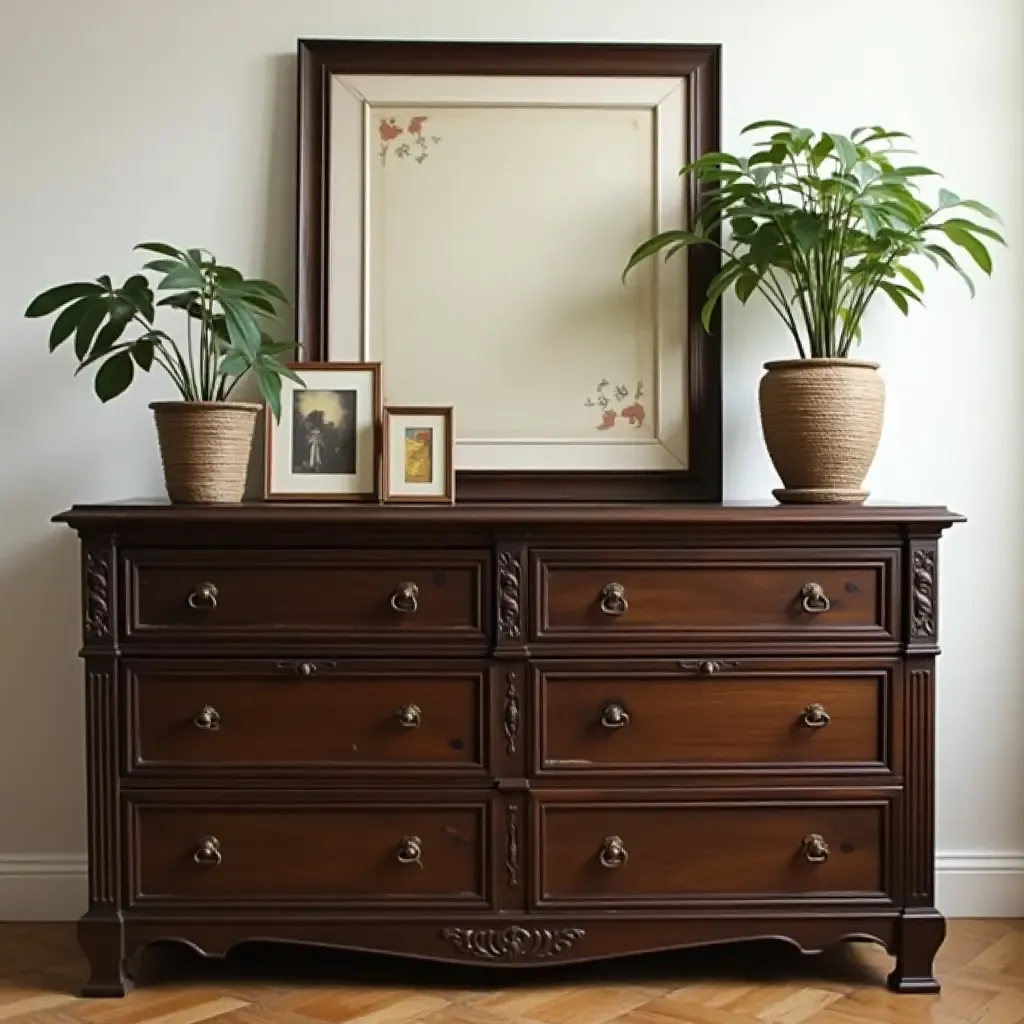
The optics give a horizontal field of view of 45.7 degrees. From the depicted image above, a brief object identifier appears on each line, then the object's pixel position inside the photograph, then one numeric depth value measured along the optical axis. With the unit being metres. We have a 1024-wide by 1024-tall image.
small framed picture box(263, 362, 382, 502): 2.45
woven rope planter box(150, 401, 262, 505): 2.34
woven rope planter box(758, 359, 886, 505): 2.37
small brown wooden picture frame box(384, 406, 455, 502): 2.41
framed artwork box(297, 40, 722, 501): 2.65
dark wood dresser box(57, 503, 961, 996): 2.24
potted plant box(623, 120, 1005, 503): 2.34
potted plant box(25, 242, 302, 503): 2.26
